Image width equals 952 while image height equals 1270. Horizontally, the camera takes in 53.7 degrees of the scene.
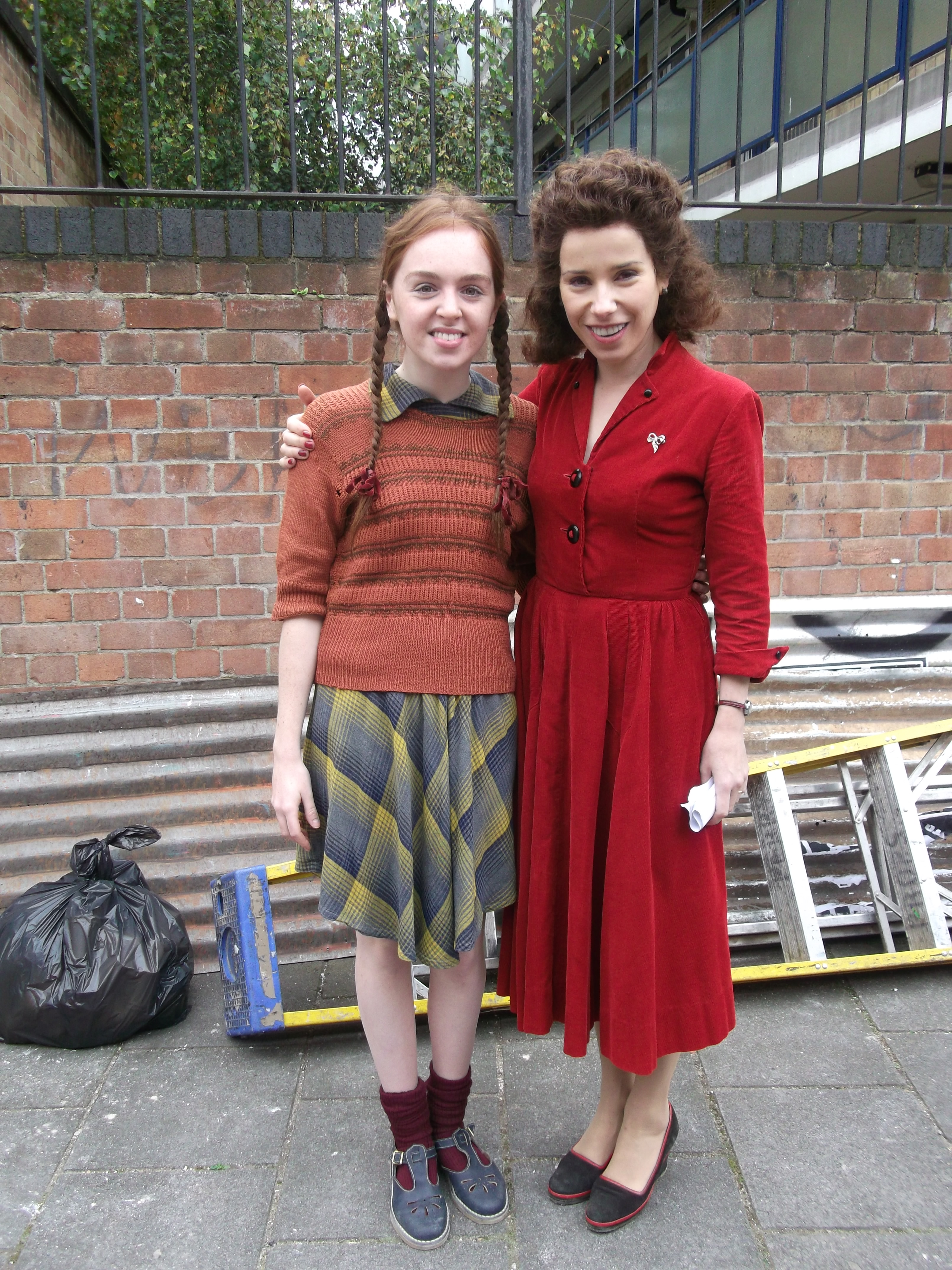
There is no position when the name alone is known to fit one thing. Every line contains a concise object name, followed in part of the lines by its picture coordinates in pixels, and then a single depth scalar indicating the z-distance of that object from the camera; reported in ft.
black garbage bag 8.21
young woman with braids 5.89
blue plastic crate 8.19
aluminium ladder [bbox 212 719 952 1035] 8.29
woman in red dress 5.61
